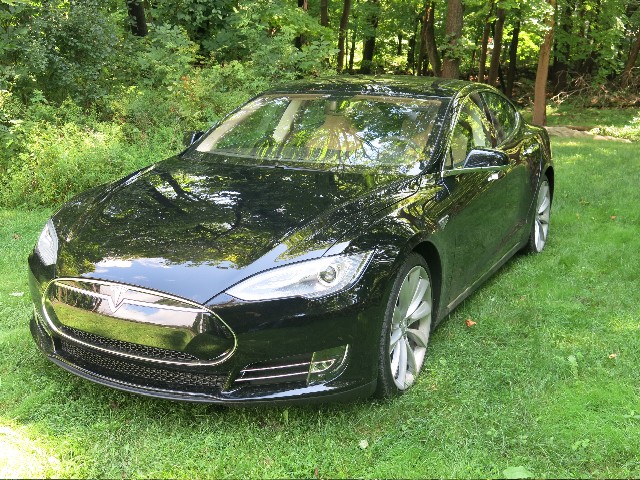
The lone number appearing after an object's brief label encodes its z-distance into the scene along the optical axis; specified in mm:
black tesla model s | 2633
